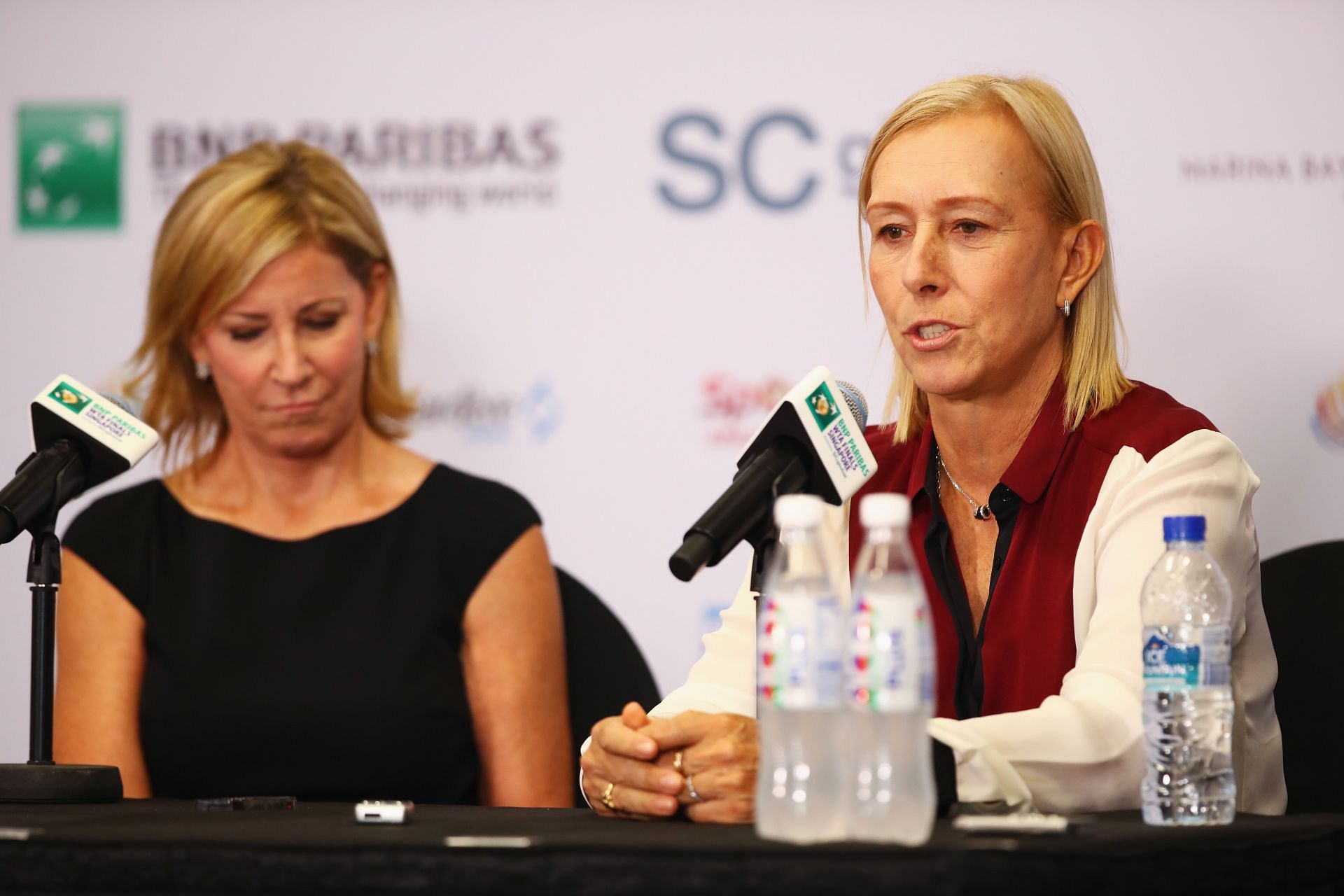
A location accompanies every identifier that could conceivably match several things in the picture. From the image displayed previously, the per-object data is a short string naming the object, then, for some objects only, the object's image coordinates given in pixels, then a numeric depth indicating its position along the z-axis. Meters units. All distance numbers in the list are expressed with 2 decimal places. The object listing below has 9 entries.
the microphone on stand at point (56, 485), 5.34
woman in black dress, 5.97
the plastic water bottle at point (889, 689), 4.88
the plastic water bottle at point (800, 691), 4.88
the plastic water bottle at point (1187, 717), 5.06
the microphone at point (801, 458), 5.08
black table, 4.83
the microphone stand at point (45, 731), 5.33
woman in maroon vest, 5.45
